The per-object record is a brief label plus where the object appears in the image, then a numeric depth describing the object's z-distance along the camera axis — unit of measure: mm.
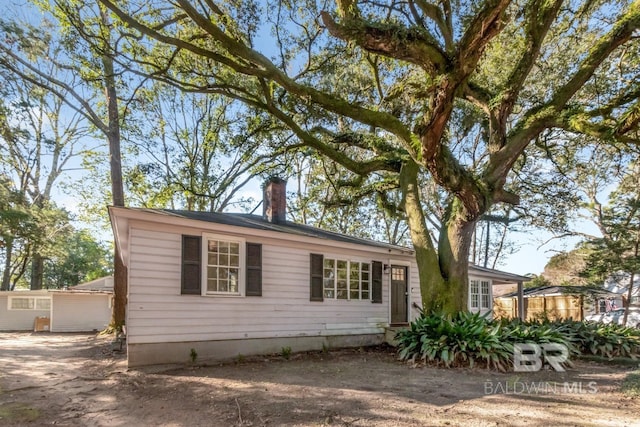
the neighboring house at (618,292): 18445
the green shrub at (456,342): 7582
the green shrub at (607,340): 9180
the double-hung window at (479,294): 14883
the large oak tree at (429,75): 6535
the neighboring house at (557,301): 17922
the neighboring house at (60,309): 19984
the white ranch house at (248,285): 7312
